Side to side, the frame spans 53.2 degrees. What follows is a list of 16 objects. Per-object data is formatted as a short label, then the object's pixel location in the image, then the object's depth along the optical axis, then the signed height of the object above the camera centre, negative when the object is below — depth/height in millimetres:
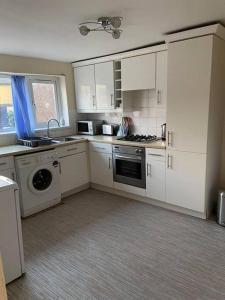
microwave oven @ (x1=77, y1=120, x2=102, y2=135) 4218 -283
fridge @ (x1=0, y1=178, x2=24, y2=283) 1829 -975
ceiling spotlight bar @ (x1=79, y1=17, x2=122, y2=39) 2090 +844
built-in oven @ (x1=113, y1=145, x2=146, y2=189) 3293 -820
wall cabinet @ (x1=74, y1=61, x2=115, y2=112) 3729 +434
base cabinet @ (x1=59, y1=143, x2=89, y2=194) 3595 -894
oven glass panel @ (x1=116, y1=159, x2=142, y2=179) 3379 -877
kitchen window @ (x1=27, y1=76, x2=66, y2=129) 3865 +260
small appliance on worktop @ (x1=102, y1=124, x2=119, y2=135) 4087 -312
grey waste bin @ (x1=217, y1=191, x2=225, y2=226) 2705 -1185
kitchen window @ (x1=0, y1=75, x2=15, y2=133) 3486 +125
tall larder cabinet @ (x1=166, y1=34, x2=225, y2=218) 2537 -110
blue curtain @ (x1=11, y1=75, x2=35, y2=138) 3479 +74
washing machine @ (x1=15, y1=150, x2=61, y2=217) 3025 -951
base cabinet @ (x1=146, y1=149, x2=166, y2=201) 3080 -876
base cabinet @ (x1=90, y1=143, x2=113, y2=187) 3695 -873
